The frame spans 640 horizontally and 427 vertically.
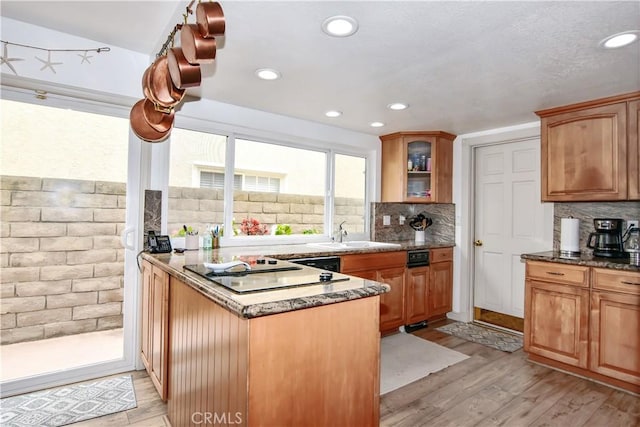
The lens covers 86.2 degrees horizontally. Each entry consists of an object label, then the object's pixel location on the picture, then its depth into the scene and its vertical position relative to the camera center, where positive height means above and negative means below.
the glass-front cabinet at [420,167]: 3.97 +0.61
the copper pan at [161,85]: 1.75 +0.67
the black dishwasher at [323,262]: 2.84 -0.38
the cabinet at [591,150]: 2.63 +0.58
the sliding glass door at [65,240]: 2.25 -0.19
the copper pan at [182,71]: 1.47 +0.63
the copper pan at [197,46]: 1.33 +0.67
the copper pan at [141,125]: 2.08 +0.55
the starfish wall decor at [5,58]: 2.02 +0.92
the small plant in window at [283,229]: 3.57 -0.13
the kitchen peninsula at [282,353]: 1.08 -0.49
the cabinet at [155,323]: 1.94 -0.68
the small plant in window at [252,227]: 3.33 -0.11
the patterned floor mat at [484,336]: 3.29 -1.21
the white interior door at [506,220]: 3.59 -0.01
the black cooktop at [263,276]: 1.33 -0.27
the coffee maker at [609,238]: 2.78 -0.14
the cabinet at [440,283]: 3.82 -0.74
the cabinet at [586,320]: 2.37 -0.75
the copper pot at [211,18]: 1.26 +0.73
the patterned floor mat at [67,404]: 1.97 -1.18
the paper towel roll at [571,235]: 3.02 -0.13
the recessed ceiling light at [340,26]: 1.72 +1.00
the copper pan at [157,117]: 2.06 +0.61
